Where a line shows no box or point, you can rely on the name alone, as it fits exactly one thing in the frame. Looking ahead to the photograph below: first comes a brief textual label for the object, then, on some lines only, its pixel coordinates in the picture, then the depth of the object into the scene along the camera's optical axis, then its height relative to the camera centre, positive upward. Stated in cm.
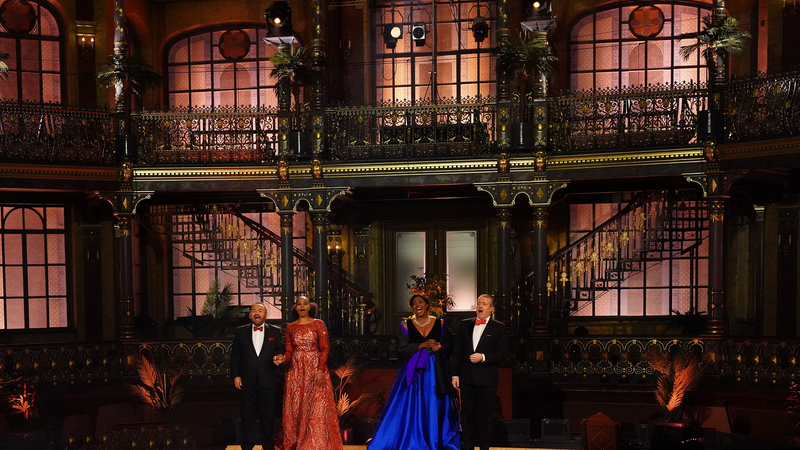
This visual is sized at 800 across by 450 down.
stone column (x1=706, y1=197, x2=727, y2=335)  1294 -81
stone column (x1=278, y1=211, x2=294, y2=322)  1437 -85
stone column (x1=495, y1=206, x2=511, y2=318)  1382 -71
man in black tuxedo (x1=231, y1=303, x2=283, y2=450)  881 -160
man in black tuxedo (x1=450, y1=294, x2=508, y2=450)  841 -147
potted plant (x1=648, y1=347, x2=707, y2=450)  968 -228
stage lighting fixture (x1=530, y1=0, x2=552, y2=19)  1333 +289
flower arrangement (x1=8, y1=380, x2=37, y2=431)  1148 -250
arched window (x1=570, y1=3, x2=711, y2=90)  1617 +288
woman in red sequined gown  872 -178
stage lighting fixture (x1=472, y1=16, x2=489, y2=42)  1527 +297
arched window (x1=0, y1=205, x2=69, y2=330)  1579 -108
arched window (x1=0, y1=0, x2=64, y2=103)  1595 +277
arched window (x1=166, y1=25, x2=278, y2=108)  1747 +268
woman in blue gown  884 -196
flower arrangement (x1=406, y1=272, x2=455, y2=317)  1283 -123
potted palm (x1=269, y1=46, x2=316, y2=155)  1401 +204
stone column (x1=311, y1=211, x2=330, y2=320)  1423 -86
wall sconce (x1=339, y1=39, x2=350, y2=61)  1662 +288
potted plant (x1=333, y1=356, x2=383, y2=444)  1060 -238
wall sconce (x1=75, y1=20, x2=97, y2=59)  1585 +296
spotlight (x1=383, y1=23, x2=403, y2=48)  1673 +318
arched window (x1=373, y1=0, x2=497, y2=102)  1664 +277
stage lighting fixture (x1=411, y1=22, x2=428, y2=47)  1589 +305
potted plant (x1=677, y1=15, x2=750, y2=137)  1270 +221
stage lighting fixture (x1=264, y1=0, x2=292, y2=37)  1390 +289
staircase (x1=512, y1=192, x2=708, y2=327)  1412 -66
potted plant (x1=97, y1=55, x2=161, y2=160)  1423 +198
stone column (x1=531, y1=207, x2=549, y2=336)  1343 -103
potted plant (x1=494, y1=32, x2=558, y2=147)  1341 +210
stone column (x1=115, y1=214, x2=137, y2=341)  1430 -86
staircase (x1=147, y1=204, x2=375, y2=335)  1529 -86
